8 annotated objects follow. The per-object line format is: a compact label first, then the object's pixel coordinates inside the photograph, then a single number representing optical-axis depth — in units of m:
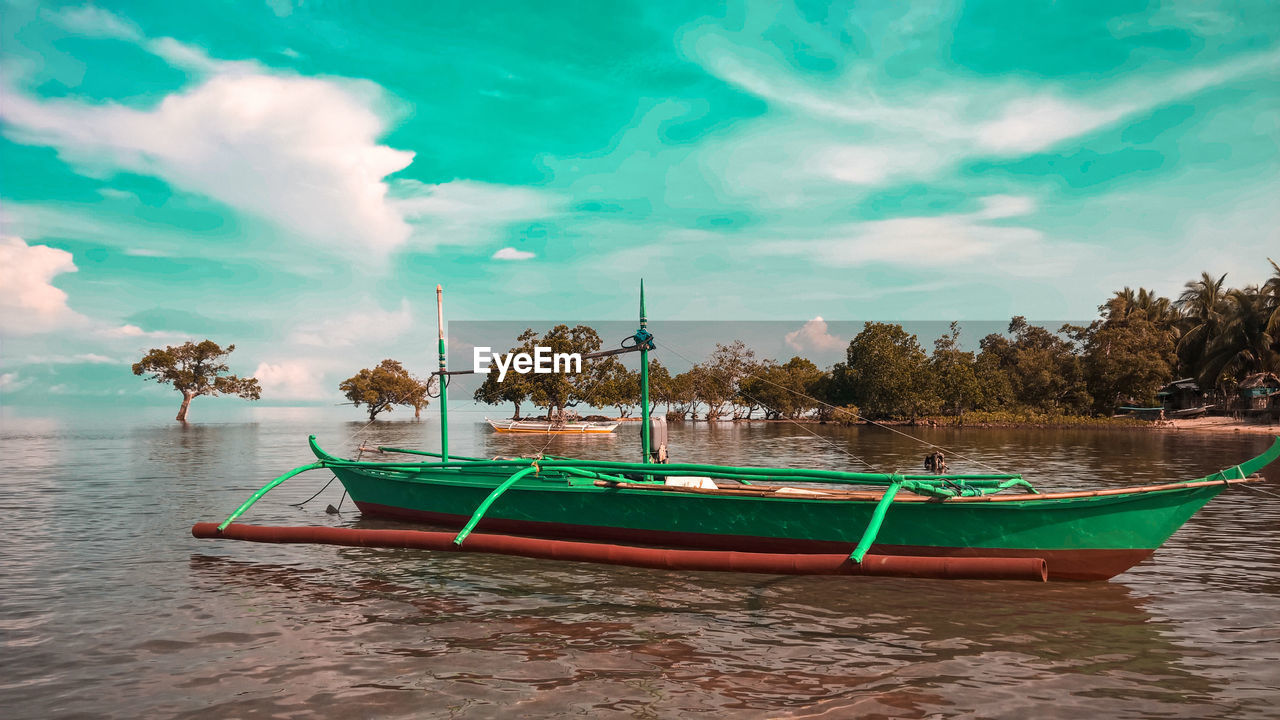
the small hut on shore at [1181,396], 63.49
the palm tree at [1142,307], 71.50
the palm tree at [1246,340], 54.59
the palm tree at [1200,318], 63.15
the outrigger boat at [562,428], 60.88
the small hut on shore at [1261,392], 54.38
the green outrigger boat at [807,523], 8.05
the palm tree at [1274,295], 53.59
